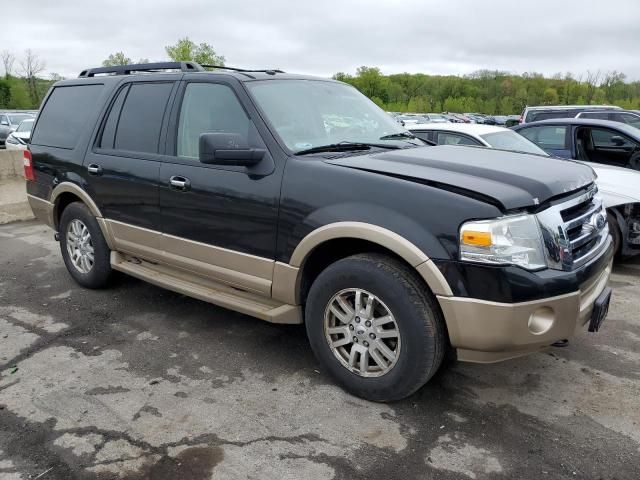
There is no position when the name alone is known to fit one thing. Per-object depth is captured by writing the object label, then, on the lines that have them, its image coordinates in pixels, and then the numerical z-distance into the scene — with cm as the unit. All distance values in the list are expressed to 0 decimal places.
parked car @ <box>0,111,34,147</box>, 1972
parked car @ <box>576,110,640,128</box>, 1230
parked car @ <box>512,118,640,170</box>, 733
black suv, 277
